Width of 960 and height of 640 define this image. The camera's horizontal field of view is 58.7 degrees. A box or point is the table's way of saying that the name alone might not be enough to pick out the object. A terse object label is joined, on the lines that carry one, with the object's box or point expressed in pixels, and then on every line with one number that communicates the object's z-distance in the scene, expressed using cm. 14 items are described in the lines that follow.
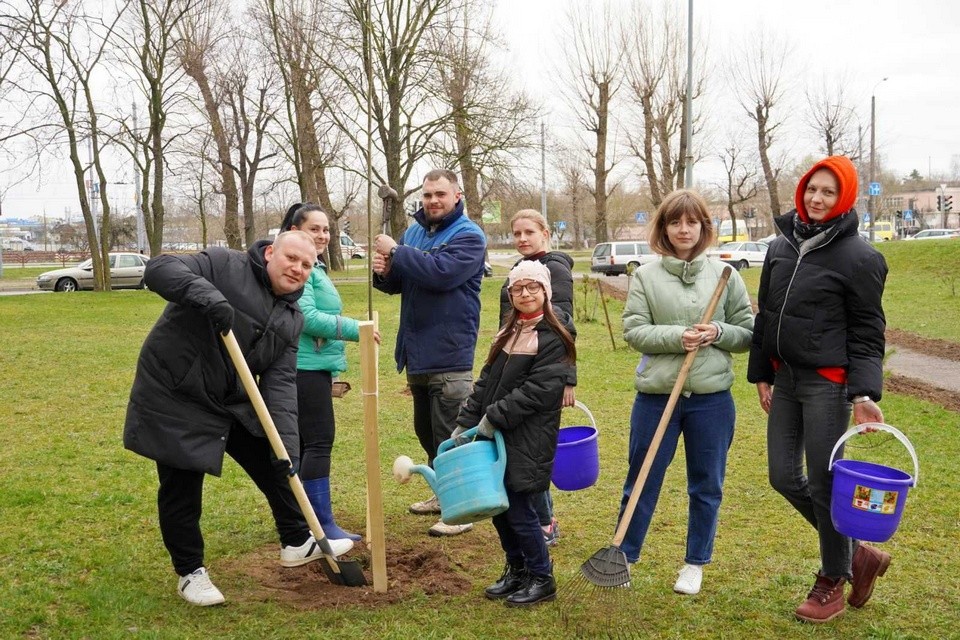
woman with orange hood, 355
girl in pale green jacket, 391
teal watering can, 357
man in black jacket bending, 370
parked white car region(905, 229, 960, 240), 5244
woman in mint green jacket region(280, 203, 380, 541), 454
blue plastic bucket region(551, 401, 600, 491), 421
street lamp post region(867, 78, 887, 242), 3828
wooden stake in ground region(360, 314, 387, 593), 408
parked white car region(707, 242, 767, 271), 3747
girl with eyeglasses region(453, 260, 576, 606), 373
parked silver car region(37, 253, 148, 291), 2789
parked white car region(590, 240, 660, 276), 3522
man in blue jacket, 469
